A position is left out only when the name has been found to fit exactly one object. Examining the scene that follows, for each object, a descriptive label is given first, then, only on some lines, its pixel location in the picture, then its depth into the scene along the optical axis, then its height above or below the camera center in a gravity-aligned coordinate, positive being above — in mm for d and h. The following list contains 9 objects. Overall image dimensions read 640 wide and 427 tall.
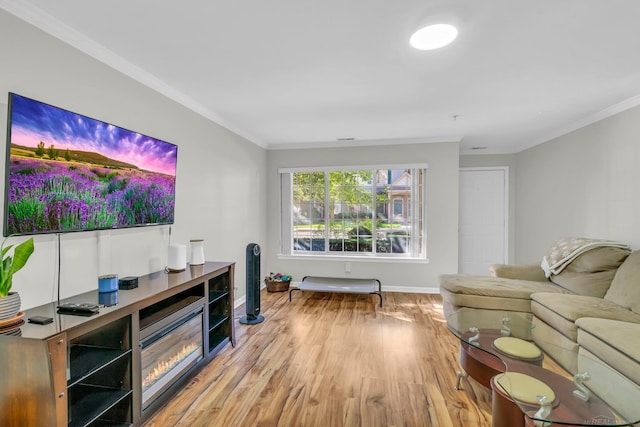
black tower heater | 3363 -796
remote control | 1506 -481
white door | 5312 -95
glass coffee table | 1335 -873
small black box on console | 1961 -453
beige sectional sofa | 1767 -769
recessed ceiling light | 1760 +1074
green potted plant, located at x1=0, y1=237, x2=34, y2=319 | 1313 -275
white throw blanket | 2939 -383
